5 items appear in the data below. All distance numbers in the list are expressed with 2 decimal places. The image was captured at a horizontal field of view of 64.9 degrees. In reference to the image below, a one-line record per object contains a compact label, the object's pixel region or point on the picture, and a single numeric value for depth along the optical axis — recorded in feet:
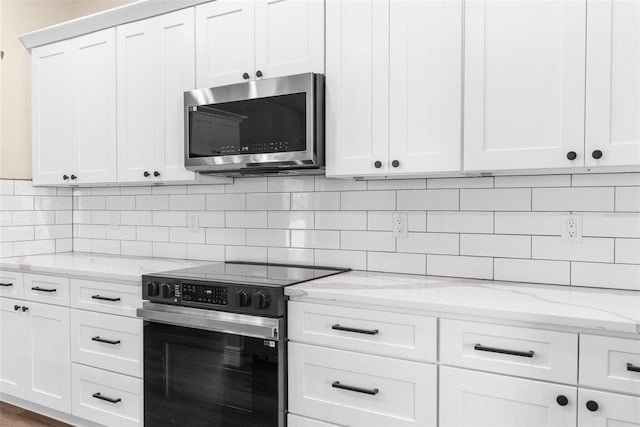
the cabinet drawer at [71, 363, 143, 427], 8.24
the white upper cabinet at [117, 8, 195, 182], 9.11
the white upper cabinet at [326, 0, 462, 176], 6.75
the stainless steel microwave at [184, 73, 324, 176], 7.54
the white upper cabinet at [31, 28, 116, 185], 10.07
